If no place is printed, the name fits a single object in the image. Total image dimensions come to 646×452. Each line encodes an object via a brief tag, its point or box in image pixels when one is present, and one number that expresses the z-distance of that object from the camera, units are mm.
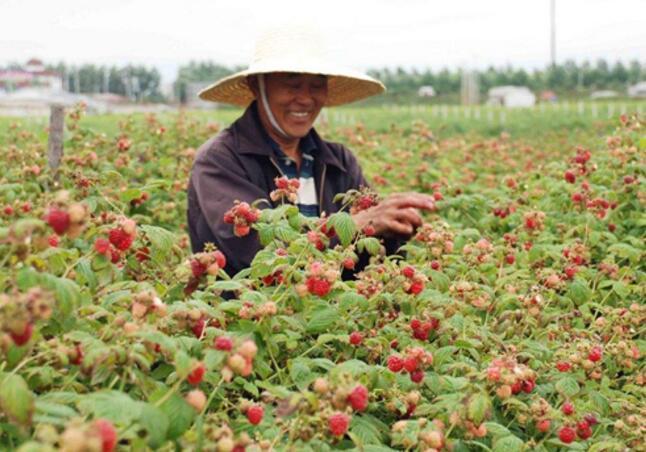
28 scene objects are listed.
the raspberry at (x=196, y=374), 1473
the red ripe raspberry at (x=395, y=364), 2078
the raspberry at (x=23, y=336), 1294
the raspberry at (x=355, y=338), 2183
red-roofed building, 82000
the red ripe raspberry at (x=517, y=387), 2057
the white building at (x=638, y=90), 66088
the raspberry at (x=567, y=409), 2162
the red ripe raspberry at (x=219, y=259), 1889
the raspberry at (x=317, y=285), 1979
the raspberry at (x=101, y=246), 1866
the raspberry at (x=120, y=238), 1884
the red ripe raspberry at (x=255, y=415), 1698
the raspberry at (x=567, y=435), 2076
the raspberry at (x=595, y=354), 2420
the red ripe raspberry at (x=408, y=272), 2273
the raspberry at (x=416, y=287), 2281
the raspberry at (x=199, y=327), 1817
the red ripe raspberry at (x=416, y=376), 2101
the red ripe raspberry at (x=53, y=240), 2031
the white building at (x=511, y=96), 69812
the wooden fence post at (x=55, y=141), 4844
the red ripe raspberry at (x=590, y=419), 2189
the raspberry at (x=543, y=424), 2102
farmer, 3625
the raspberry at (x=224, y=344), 1517
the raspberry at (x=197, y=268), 1883
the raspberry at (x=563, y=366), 2416
